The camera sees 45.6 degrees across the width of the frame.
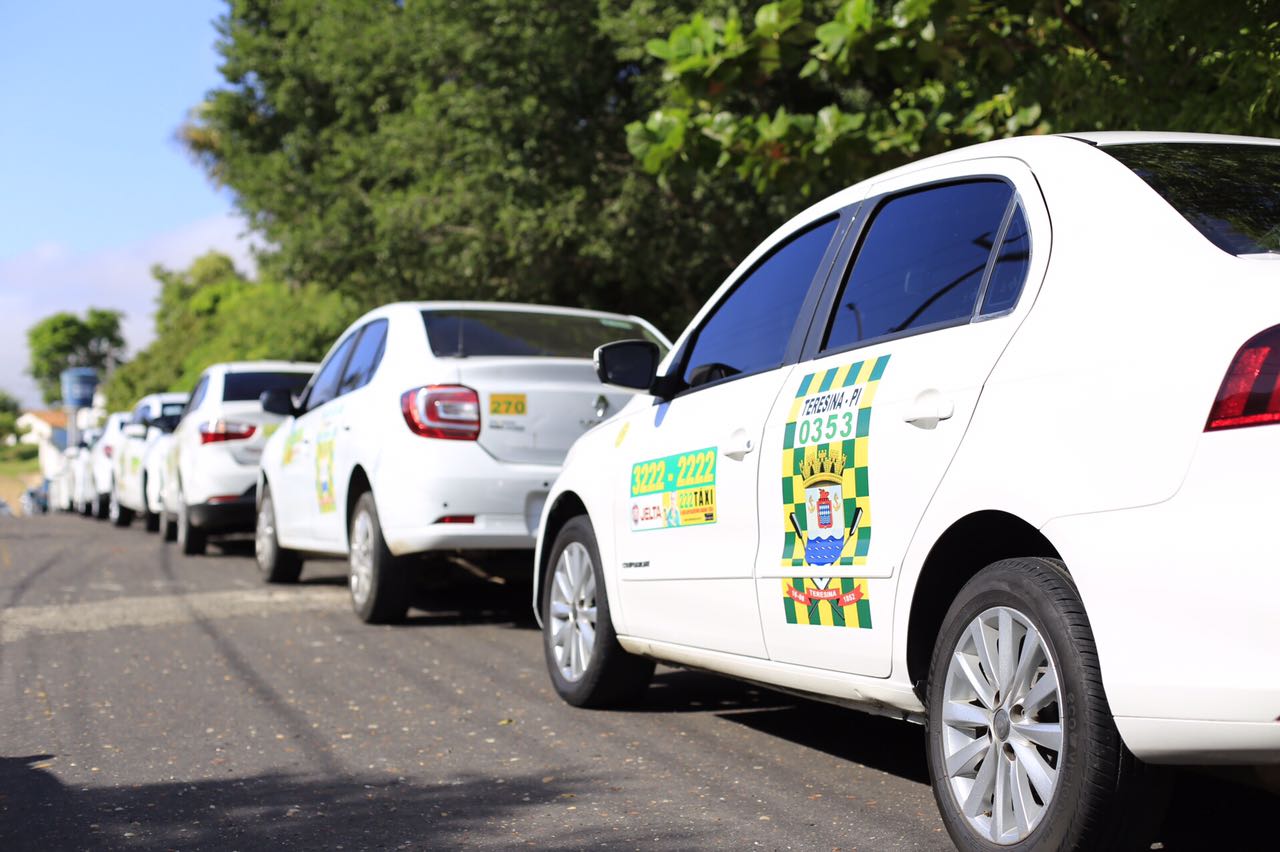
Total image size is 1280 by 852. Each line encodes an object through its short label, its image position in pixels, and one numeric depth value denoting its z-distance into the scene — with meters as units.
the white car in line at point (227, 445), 13.55
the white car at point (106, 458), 22.56
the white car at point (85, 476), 26.20
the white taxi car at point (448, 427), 8.00
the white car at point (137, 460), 18.84
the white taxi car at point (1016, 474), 3.00
